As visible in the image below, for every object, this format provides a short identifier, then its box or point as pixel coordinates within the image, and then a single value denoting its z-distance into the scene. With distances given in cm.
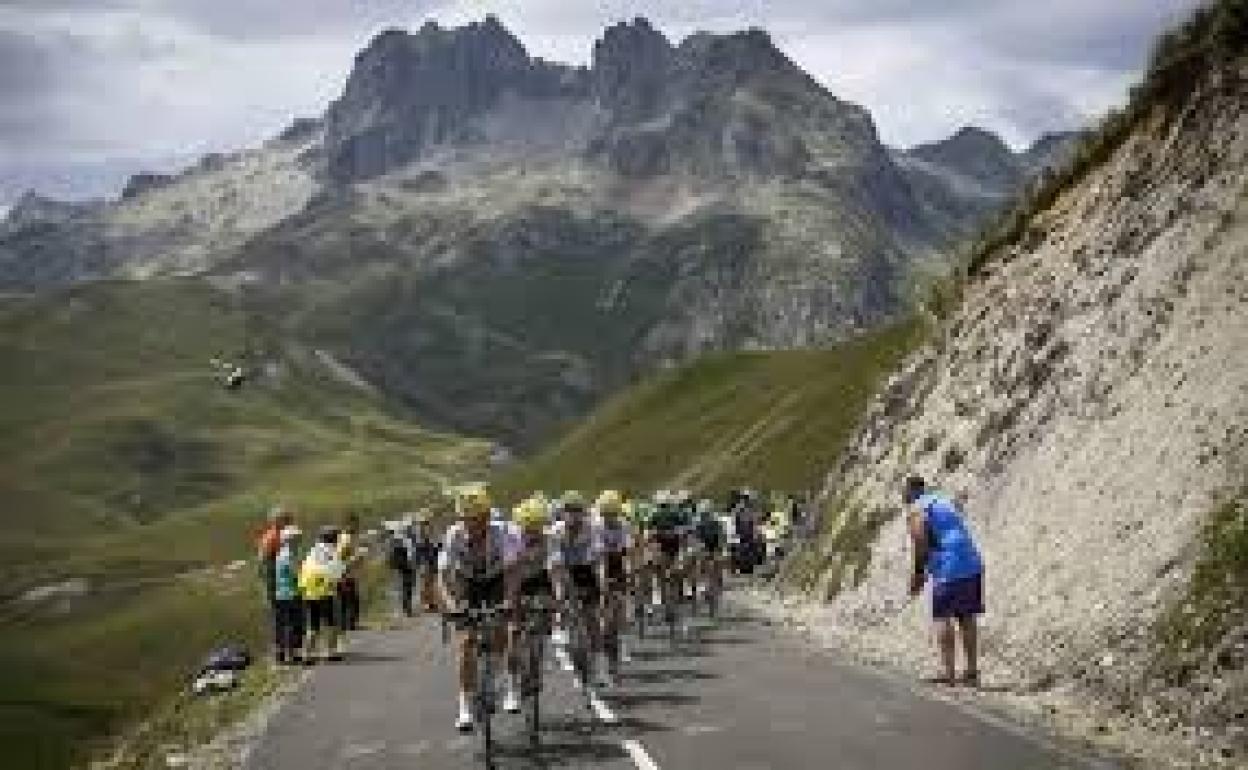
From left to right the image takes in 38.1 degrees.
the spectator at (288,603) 3356
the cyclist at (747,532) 4888
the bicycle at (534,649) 1991
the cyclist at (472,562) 1920
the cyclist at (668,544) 3372
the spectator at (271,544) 3322
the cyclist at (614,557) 2609
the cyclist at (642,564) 3359
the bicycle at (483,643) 1889
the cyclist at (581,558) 2406
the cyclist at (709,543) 3734
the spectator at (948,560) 2252
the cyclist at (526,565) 1975
